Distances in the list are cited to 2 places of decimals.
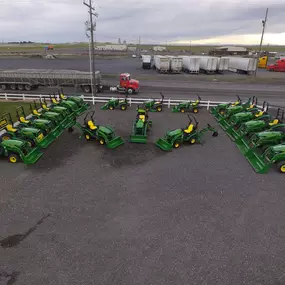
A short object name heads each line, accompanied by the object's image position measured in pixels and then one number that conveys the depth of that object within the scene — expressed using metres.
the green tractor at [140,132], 13.41
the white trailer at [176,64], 44.09
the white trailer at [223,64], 45.62
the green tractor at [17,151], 10.83
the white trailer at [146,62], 49.44
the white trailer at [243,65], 42.50
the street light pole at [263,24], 35.06
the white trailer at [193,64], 43.66
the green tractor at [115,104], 19.75
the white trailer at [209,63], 44.59
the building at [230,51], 76.51
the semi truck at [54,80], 26.20
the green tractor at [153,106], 19.56
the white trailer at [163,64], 43.44
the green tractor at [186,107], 19.45
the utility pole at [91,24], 20.38
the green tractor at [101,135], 12.78
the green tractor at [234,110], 16.70
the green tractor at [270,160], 10.37
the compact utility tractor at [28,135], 12.12
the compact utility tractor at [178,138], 12.70
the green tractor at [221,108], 18.48
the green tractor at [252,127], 13.69
